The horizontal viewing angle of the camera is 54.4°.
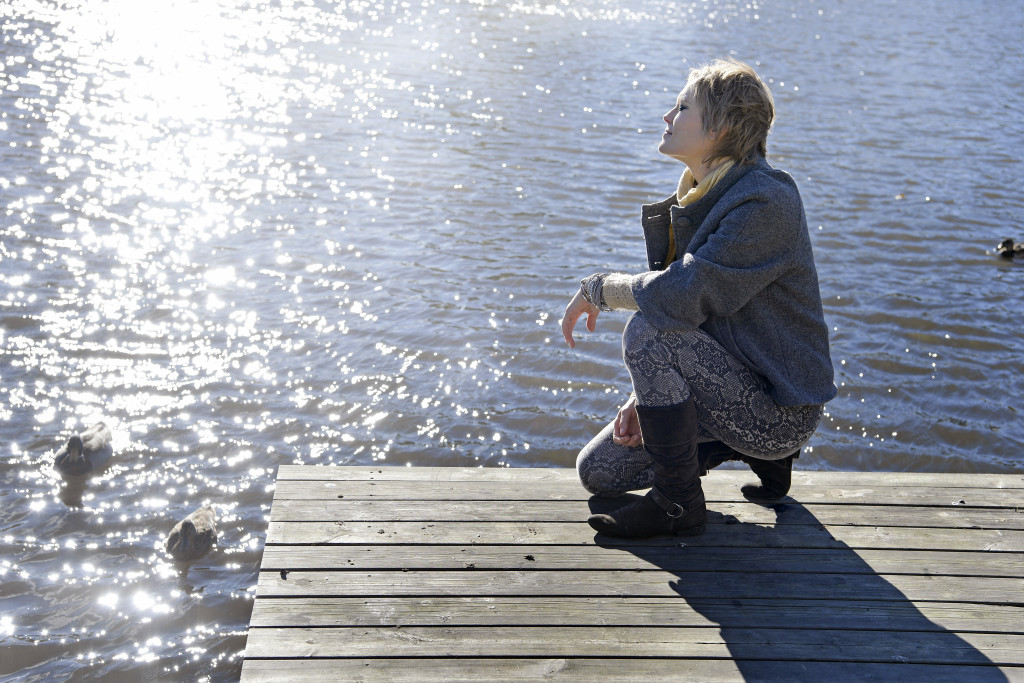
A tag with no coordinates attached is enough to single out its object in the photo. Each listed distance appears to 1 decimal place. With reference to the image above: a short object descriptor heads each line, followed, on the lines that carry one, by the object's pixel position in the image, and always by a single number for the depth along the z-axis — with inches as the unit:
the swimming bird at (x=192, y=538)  197.2
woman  134.5
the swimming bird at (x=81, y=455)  219.8
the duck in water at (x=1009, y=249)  376.2
